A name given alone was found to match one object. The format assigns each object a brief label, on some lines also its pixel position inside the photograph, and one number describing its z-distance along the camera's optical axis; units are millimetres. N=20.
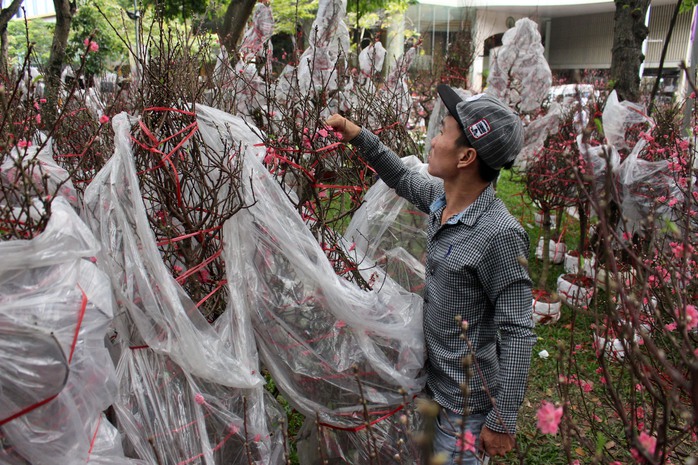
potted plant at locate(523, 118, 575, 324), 4324
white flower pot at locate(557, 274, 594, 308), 4454
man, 1601
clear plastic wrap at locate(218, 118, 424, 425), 1747
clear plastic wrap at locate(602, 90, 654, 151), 3656
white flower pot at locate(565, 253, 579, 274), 4879
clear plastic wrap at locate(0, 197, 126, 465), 1177
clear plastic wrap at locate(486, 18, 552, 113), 4160
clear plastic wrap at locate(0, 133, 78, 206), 1886
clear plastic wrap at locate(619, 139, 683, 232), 3518
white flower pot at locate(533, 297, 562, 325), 4293
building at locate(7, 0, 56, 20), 25128
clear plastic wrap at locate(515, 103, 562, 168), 4285
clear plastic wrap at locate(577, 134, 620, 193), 3538
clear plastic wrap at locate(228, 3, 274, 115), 4520
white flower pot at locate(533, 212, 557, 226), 6631
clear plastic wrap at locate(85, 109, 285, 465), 1563
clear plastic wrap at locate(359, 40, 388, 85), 5126
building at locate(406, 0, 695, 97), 22859
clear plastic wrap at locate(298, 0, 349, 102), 3752
